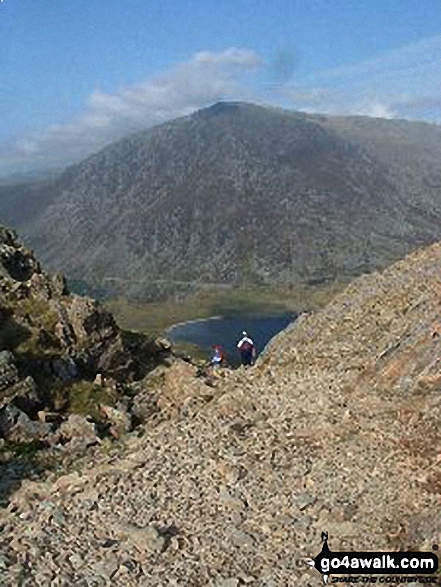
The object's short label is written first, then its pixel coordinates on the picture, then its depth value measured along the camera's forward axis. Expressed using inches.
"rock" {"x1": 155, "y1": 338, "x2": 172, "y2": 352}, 2026.1
